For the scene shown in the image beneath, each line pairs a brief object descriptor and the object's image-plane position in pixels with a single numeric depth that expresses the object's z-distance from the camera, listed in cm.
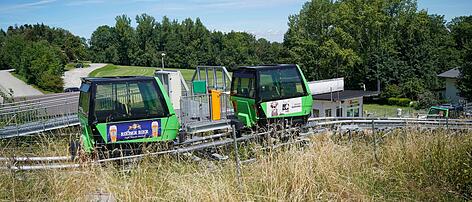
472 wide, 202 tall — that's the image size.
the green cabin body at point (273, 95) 1154
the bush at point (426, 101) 4706
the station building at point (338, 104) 3066
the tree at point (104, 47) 10000
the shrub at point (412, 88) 5315
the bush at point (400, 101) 5181
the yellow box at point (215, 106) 1245
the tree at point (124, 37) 9738
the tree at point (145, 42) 9475
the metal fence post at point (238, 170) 579
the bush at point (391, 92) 5394
